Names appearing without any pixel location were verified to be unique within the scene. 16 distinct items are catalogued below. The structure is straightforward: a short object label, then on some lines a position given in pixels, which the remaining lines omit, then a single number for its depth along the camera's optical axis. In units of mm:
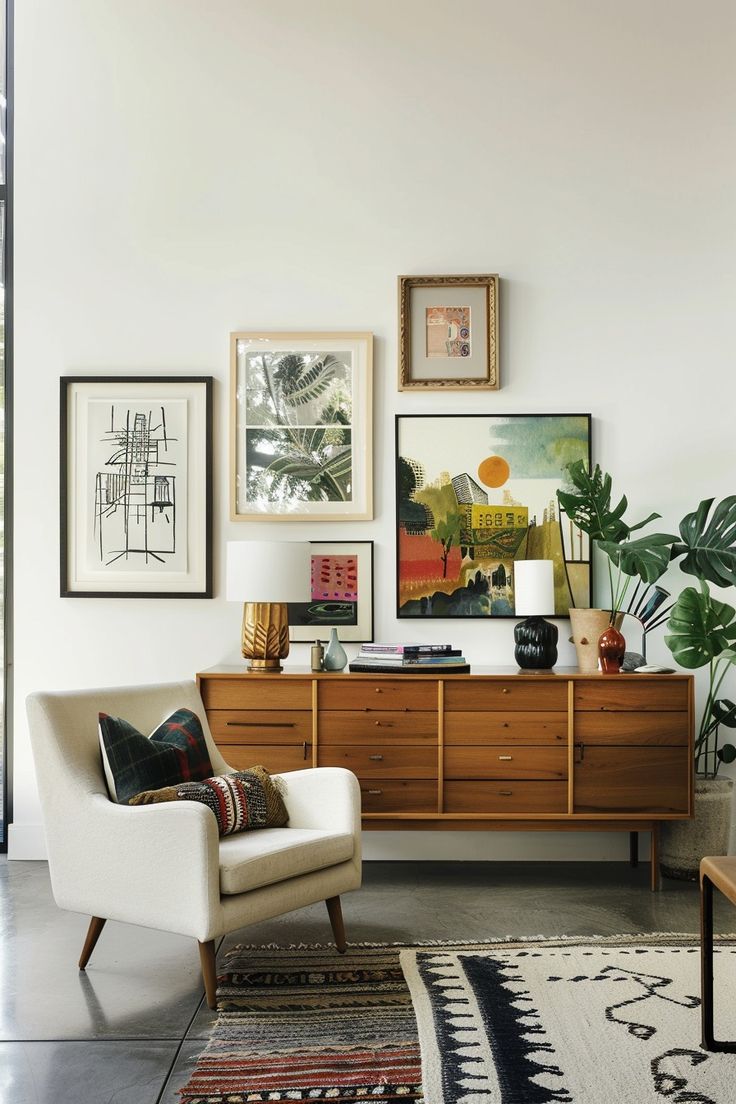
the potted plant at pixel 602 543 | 3855
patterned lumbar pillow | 2941
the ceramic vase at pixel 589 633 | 4059
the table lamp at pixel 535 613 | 3982
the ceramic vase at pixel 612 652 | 3908
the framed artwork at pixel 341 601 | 4312
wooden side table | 2373
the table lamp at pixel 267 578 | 3859
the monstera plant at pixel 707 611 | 3822
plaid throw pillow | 2979
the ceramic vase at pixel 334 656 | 3998
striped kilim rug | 2260
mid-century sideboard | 3807
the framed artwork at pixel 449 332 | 4316
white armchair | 2713
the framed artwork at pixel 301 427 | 4336
